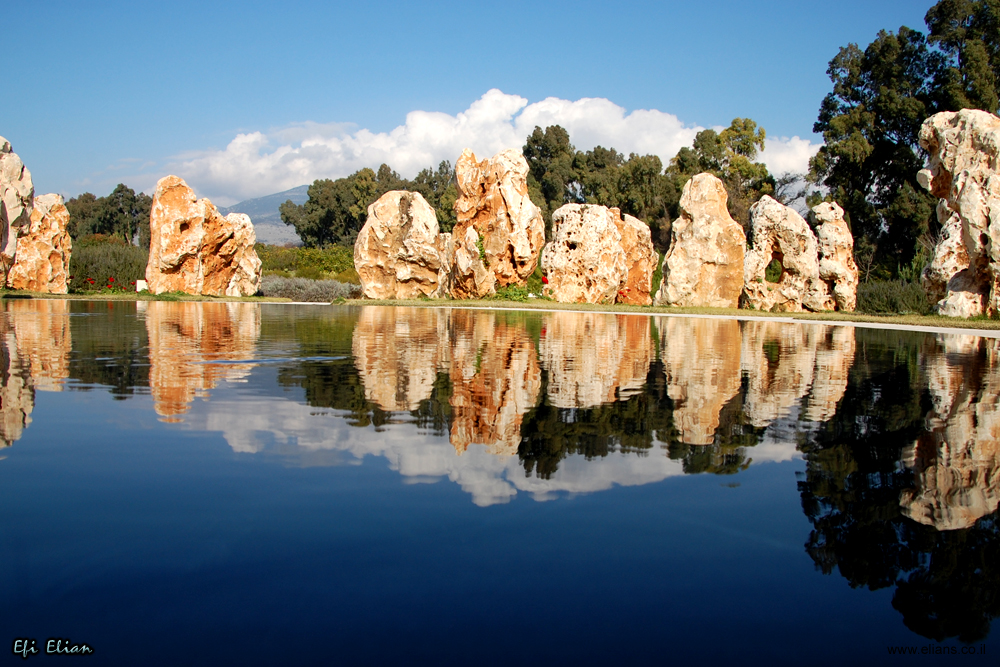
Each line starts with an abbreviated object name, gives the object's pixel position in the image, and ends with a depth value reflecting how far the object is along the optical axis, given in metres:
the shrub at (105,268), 35.41
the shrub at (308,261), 41.47
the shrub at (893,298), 24.41
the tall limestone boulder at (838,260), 27.41
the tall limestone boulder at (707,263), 27.80
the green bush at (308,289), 32.16
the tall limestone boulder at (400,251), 29.25
